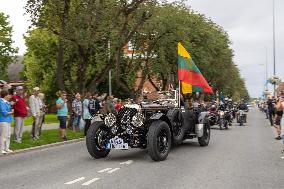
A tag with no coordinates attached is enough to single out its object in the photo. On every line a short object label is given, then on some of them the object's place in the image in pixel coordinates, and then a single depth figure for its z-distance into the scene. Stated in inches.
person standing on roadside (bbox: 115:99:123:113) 996.6
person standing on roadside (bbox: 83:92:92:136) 761.0
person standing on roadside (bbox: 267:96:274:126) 1059.5
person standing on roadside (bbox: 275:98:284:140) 665.7
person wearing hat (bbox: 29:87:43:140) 640.4
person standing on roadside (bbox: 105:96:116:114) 910.3
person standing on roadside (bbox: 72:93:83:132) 777.9
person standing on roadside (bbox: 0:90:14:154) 509.0
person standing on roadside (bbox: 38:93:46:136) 677.2
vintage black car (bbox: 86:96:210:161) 441.4
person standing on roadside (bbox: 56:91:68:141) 647.1
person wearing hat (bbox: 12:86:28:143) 595.0
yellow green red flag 581.9
